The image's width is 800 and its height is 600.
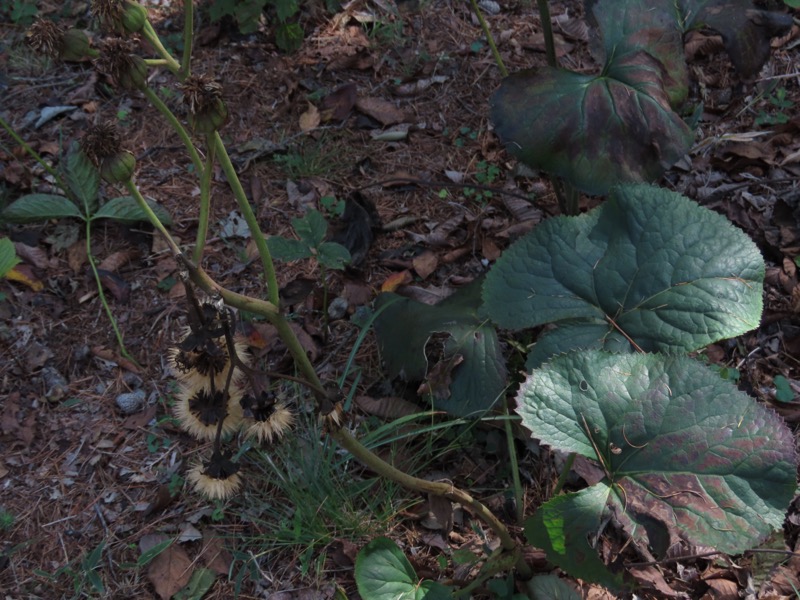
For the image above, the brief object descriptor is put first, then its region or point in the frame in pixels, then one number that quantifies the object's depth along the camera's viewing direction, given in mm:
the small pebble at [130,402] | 2328
